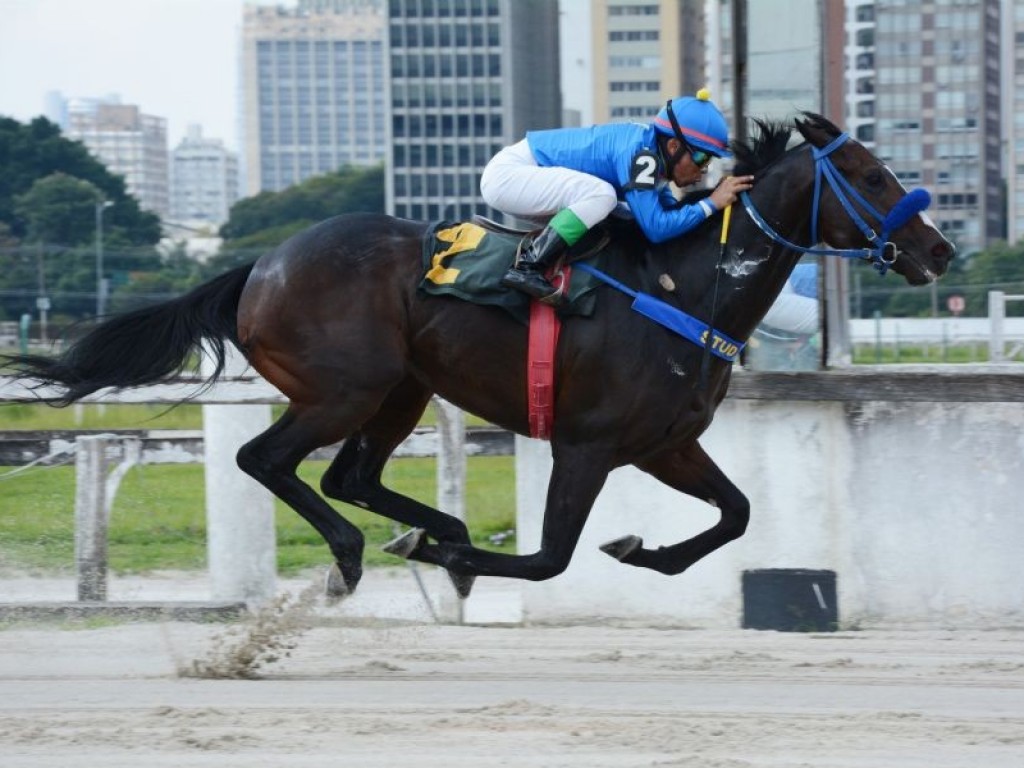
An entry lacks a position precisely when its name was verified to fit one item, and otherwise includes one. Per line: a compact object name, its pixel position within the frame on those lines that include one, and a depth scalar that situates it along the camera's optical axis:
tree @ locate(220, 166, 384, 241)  154.62
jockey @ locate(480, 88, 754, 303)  10.55
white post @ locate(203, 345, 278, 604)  13.33
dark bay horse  10.56
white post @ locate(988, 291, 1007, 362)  14.32
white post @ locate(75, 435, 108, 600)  13.53
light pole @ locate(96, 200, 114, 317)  63.95
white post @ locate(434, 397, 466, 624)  13.36
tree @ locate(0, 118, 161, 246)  84.00
